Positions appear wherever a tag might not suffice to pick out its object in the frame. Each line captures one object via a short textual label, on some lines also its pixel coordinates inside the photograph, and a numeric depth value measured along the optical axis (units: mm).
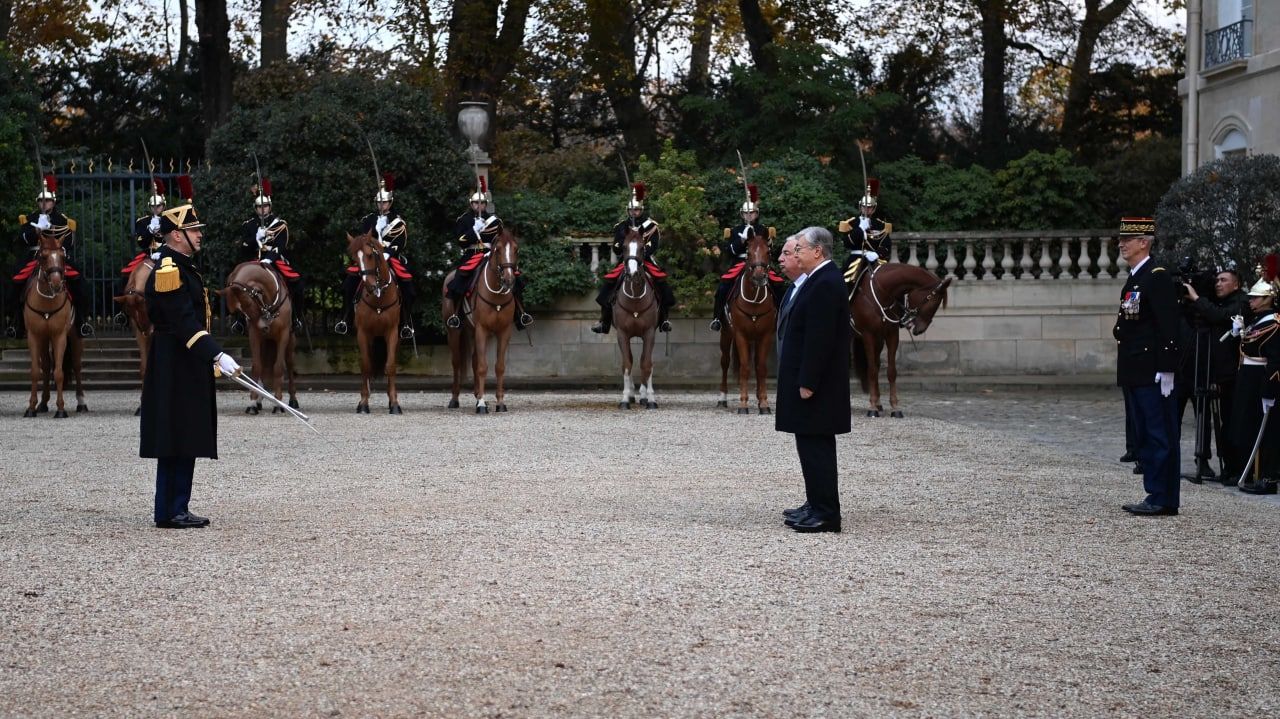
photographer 12281
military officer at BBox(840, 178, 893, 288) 18422
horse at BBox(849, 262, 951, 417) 18109
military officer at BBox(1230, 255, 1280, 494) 11648
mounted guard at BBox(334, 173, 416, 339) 18734
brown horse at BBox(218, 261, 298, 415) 17938
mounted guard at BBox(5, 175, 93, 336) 18234
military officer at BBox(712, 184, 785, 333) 18500
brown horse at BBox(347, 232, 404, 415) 18234
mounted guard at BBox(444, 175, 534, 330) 18781
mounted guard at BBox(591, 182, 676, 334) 18625
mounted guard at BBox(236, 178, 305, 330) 18734
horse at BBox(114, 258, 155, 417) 17859
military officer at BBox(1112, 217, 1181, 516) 10109
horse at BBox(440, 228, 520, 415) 18312
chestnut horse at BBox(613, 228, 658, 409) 18469
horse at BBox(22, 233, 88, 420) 17875
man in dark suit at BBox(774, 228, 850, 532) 9266
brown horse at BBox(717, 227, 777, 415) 18328
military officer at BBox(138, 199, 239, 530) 9375
